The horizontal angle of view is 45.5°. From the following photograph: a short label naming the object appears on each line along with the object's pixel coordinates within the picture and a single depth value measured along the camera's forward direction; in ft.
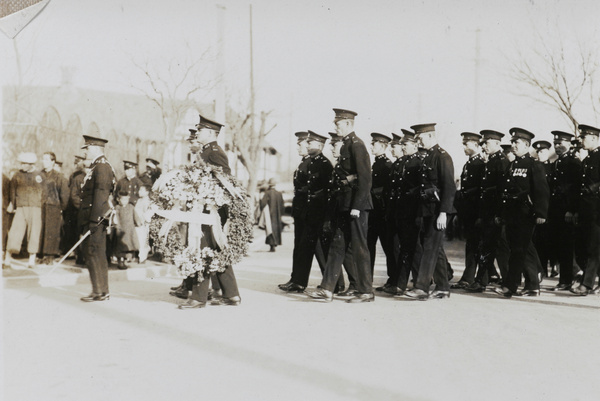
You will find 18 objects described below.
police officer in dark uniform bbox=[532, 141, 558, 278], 40.29
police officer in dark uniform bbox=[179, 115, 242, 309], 28.32
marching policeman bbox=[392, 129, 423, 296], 32.32
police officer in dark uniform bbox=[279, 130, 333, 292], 33.94
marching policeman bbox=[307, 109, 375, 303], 30.07
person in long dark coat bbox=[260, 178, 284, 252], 64.34
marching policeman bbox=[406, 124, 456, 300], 30.83
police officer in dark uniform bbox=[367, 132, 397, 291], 35.19
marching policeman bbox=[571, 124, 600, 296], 32.55
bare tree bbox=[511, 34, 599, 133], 52.75
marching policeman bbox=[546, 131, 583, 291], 34.94
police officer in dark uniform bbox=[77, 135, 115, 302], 29.60
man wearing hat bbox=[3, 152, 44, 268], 40.70
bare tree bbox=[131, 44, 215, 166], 58.89
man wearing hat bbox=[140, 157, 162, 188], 50.31
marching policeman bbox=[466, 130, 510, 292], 33.99
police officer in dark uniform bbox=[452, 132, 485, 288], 35.01
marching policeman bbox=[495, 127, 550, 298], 31.81
